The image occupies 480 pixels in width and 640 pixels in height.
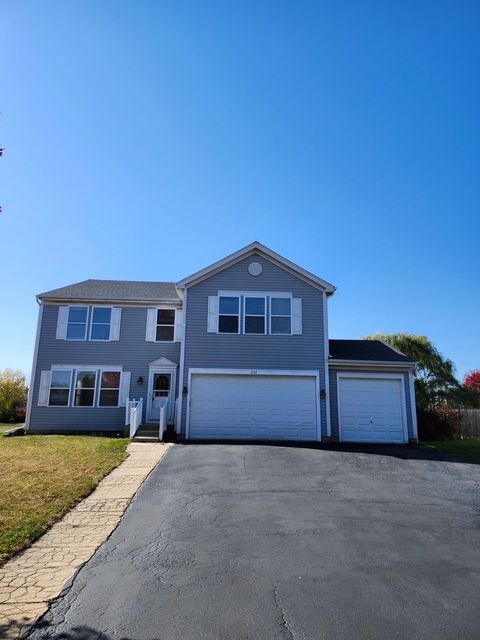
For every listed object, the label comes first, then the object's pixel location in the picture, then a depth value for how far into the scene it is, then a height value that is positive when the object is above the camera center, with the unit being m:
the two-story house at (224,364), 15.69 +1.60
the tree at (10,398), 25.45 +0.14
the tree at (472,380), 30.28 +2.02
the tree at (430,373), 26.36 +2.22
